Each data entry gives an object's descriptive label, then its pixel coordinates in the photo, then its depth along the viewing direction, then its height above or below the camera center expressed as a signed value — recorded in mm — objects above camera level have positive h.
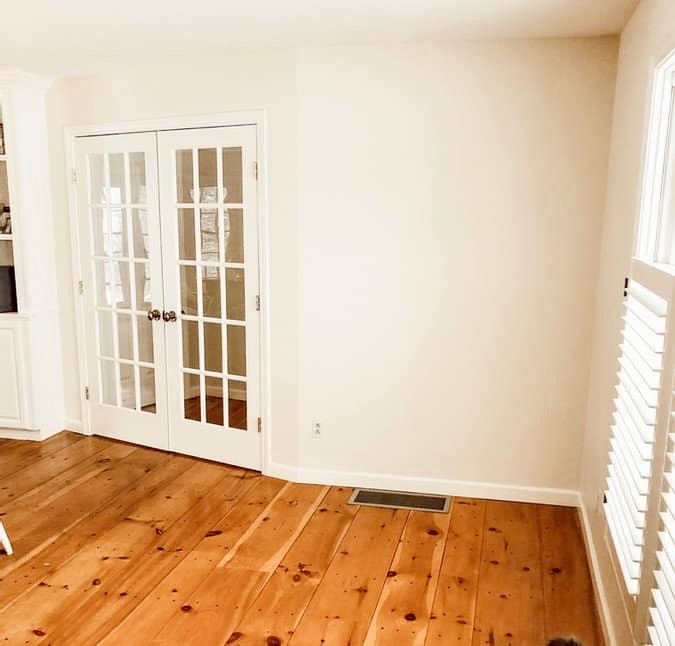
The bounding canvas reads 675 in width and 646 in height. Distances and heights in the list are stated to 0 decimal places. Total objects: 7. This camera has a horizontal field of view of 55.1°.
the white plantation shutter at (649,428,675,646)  1466 -824
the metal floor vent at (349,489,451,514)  3455 -1508
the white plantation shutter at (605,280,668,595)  1827 -611
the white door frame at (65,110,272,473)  3537 +150
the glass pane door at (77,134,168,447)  3984 -431
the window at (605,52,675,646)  1657 -550
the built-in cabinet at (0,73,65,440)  4078 -367
